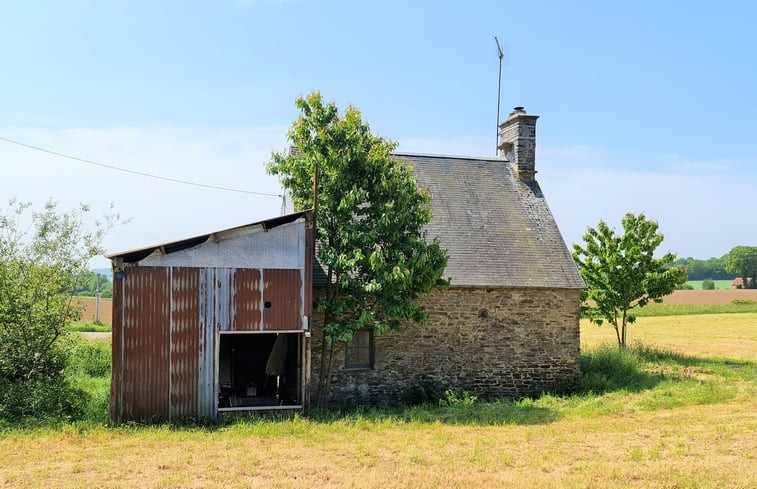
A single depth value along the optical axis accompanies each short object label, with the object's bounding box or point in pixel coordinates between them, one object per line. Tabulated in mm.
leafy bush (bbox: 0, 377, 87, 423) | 12940
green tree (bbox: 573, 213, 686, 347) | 22672
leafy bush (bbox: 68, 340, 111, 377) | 19312
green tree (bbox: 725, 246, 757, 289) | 88625
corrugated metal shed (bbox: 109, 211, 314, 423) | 13031
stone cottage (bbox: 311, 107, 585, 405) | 16562
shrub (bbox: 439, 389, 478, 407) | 15492
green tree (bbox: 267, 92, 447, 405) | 14641
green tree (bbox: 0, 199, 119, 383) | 14055
